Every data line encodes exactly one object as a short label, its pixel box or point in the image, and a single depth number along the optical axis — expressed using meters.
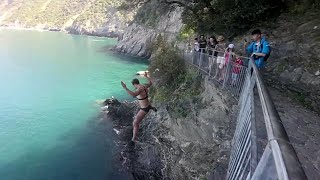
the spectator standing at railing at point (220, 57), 6.72
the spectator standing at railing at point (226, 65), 6.02
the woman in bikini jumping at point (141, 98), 7.03
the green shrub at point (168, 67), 11.21
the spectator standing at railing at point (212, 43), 8.66
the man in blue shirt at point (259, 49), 5.35
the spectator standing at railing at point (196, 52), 9.72
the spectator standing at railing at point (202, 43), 9.87
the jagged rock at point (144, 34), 32.67
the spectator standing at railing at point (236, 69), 5.59
